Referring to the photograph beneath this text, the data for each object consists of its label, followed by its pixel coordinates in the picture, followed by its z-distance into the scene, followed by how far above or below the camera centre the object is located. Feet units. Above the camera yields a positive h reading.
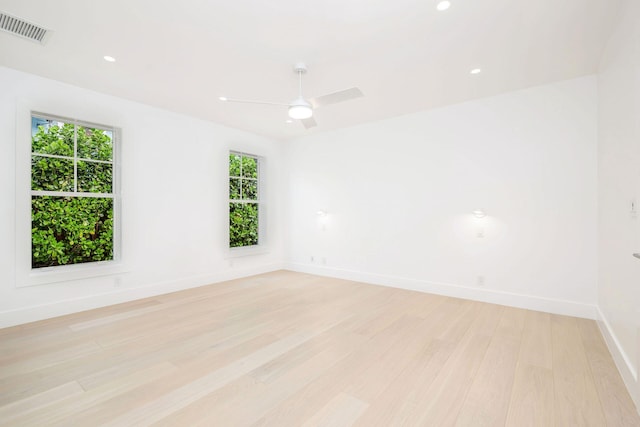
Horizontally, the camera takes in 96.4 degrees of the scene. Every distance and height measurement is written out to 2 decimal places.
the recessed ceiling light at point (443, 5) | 7.29 +5.41
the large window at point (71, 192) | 11.82 +0.91
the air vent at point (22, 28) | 8.03 +5.43
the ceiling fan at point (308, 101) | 9.82 +4.22
